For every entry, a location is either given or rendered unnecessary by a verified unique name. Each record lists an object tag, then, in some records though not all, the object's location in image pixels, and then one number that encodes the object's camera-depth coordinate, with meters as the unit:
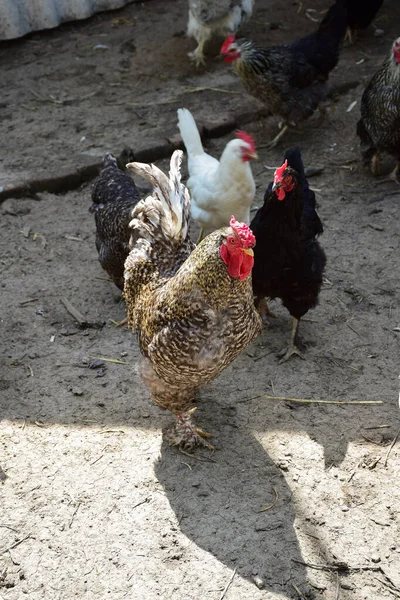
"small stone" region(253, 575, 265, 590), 3.08
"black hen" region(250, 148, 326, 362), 4.10
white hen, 4.95
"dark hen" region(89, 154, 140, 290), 4.63
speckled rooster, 3.23
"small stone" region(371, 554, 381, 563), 3.20
